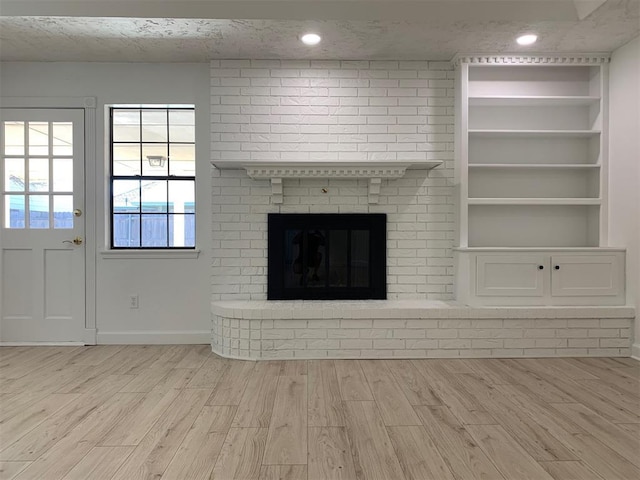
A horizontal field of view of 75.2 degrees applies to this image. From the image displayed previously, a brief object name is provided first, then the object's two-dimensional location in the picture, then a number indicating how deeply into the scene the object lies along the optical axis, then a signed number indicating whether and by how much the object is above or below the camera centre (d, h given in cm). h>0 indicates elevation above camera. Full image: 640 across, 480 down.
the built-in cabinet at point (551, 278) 346 -34
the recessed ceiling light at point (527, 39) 324 +157
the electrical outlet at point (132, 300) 380 -60
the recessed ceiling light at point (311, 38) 321 +155
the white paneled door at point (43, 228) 376 +5
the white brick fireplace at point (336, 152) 373 +76
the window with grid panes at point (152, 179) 388 +51
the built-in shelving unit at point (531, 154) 362 +75
